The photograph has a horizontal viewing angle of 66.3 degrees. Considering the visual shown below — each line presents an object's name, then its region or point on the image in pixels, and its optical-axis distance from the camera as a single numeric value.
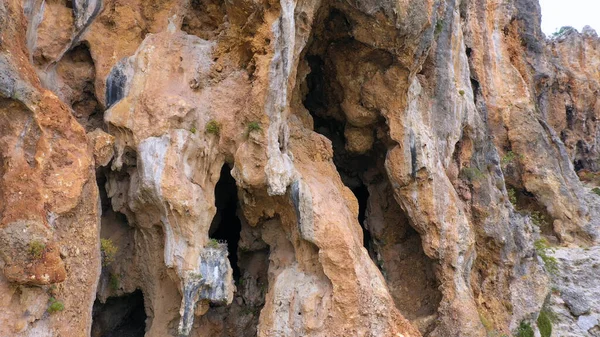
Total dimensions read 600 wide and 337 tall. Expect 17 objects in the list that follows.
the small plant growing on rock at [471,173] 16.36
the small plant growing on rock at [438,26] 14.12
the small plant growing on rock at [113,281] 11.88
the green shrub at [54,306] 8.38
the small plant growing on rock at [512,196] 22.14
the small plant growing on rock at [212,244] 10.68
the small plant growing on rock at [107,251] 10.72
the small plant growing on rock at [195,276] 10.11
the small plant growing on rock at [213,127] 11.24
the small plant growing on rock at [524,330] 15.37
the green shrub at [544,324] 16.28
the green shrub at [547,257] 19.39
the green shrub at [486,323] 14.15
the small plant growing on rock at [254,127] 10.77
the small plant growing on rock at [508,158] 22.48
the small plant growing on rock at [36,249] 7.89
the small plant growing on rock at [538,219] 22.52
